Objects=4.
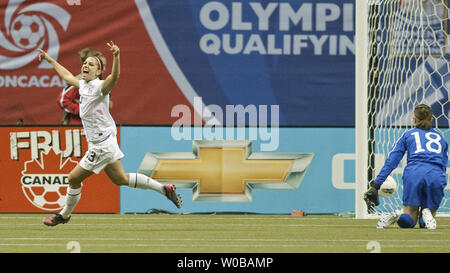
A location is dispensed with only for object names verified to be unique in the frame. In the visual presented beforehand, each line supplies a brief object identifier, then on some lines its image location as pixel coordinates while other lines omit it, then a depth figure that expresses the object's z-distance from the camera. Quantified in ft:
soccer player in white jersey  55.11
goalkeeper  58.23
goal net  73.10
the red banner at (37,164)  72.18
